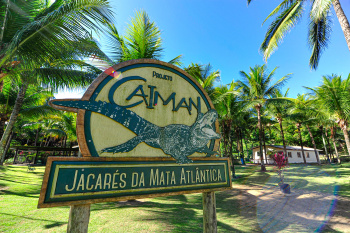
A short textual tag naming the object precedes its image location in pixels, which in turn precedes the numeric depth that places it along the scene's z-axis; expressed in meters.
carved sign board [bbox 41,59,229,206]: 1.70
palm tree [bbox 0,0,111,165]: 3.79
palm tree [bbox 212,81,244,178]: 11.44
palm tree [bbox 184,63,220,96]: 7.36
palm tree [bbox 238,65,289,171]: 16.09
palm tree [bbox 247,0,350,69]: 7.87
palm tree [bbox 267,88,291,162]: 20.45
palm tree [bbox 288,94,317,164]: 20.90
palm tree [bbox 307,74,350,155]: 9.84
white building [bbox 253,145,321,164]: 29.50
